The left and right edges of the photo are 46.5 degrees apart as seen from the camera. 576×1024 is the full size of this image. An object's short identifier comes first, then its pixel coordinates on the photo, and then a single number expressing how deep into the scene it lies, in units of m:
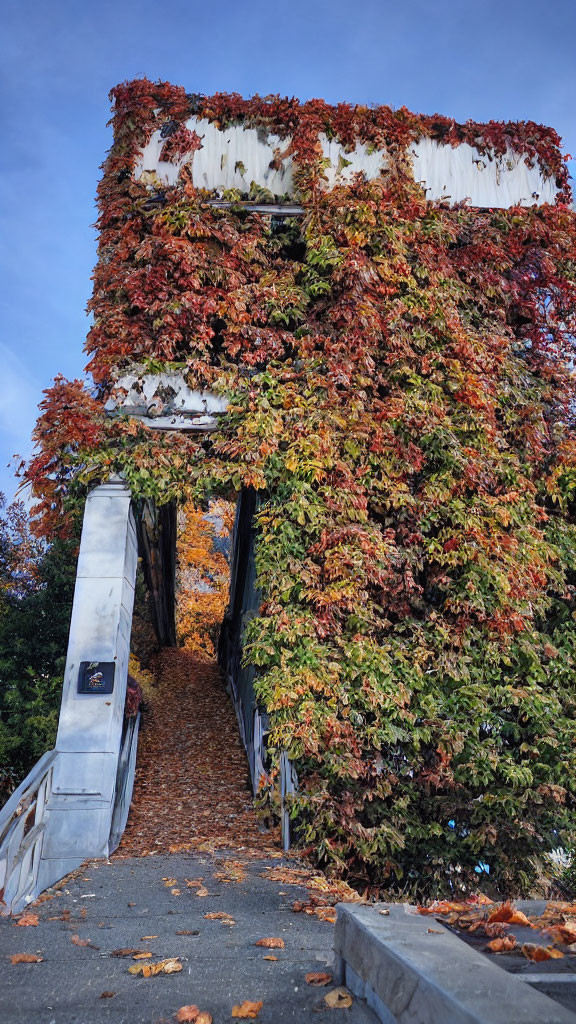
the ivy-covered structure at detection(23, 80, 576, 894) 7.18
